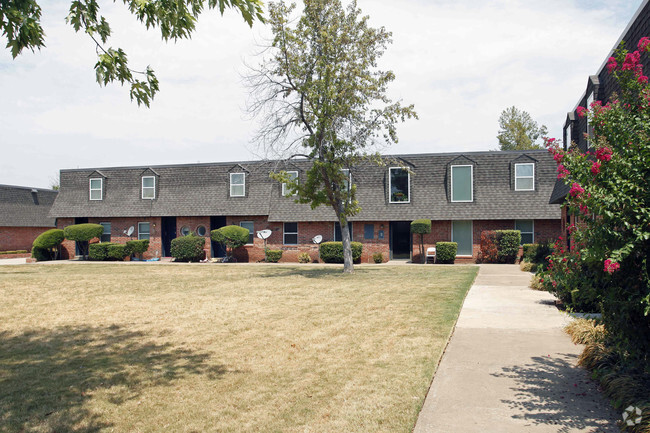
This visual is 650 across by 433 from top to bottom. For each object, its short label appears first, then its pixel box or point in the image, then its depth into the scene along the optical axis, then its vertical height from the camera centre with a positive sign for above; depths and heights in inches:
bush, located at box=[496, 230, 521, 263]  1002.1 -22.4
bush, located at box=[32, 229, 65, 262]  1226.0 -23.4
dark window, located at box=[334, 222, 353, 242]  1136.2 +0.0
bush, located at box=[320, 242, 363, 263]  1068.5 -38.7
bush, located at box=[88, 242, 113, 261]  1200.8 -37.7
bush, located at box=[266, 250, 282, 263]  1139.3 -50.0
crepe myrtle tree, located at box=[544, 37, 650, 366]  185.3 +9.5
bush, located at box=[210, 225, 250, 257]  1117.1 -6.2
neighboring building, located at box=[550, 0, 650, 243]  380.2 +146.7
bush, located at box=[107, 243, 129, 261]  1191.6 -39.7
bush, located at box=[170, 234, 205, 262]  1144.2 -30.8
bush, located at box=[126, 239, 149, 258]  1197.7 -30.9
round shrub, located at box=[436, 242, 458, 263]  1029.2 -36.2
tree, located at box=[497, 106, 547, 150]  1967.3 +396.4
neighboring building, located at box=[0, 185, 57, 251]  1499.8 +53.7
